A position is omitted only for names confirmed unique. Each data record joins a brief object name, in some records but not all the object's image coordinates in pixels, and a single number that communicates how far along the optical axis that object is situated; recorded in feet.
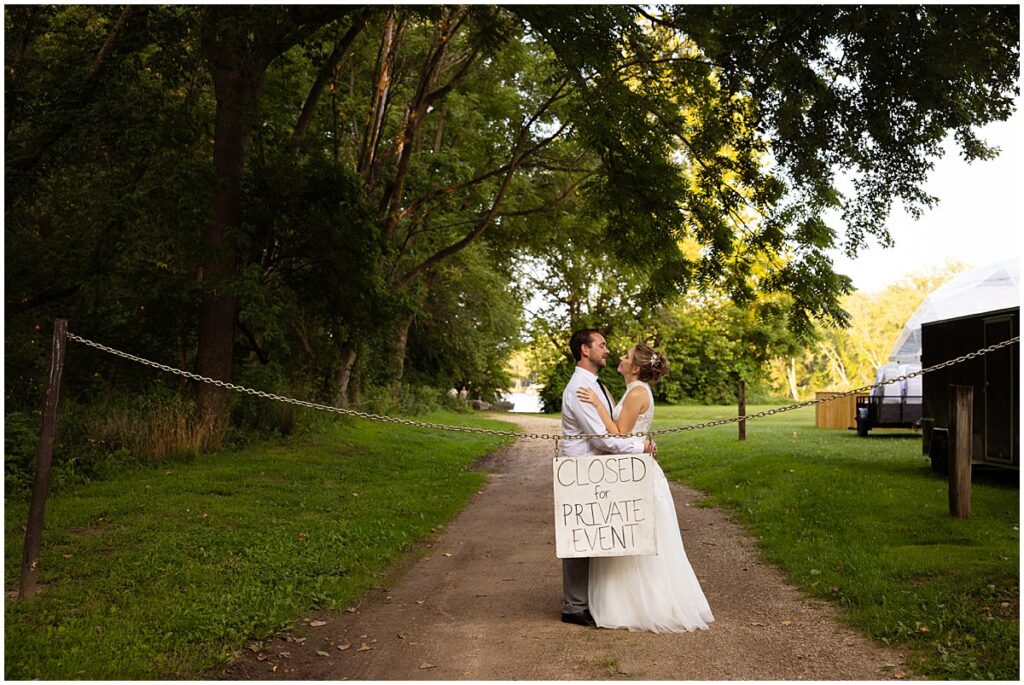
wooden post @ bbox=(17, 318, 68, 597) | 24.13
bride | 23.12
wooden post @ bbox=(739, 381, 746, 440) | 85.10
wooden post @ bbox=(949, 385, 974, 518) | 36.45
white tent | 81.41
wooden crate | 106.01
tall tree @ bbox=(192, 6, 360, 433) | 55.26
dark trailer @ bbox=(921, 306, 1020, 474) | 46.34
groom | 23.97
